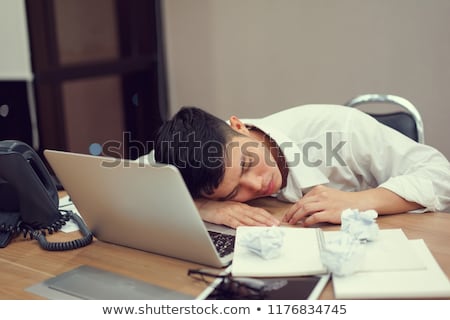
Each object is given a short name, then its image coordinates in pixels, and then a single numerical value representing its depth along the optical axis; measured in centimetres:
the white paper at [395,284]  75
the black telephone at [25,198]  108
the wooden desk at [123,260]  86
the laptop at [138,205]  83
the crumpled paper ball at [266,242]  88
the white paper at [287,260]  84
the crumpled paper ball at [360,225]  92
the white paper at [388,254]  83
